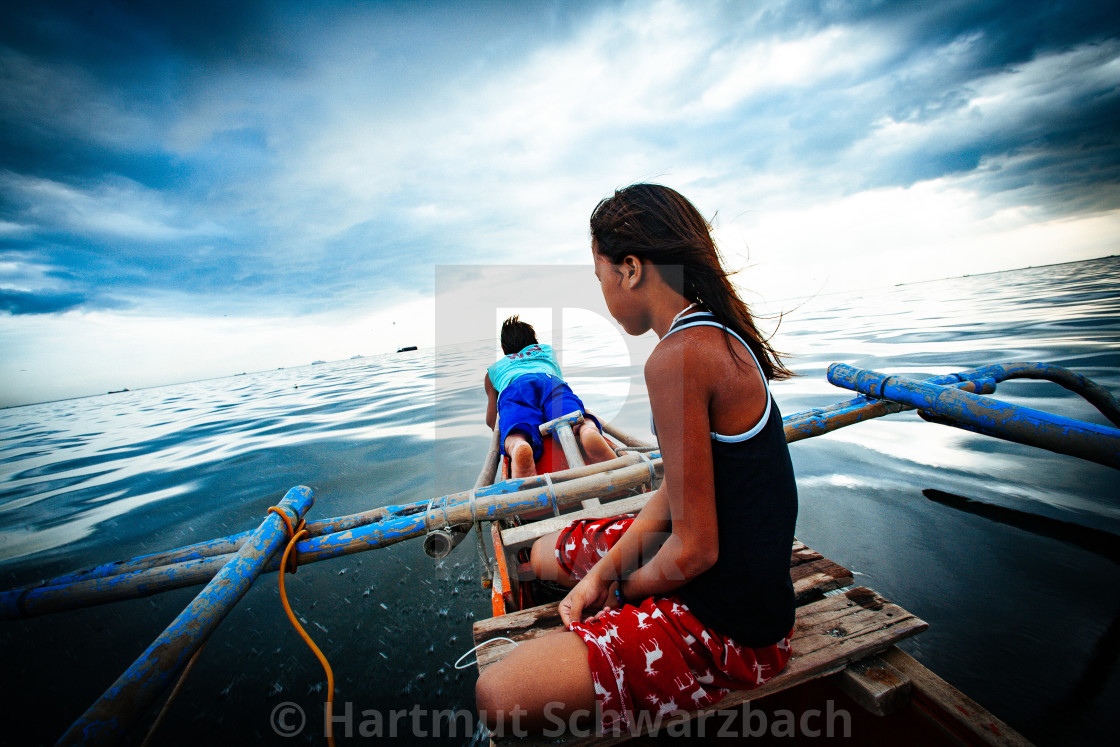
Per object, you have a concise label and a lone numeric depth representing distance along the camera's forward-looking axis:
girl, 1.05
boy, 3.25
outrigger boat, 1.21
